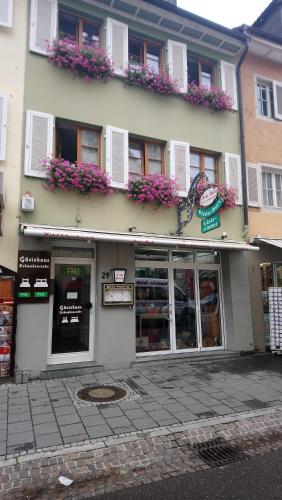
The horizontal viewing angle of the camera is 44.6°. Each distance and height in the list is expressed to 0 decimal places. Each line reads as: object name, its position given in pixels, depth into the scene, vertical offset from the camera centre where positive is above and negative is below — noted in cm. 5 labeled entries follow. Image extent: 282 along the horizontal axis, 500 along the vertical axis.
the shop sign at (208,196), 760 +241
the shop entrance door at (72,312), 768 -16
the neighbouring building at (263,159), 1006 +441
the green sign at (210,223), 759 +181
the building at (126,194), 755 +256
